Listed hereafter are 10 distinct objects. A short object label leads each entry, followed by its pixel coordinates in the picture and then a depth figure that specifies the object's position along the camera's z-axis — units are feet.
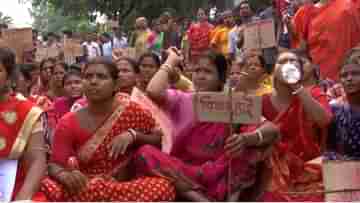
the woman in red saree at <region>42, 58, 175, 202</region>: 14.66
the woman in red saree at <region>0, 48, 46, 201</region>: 14.11
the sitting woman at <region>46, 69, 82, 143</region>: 21.51
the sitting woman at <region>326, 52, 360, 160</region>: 14.82
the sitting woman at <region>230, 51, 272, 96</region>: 17.11
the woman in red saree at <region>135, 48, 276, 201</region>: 14.76
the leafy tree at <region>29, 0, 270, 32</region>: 99.40
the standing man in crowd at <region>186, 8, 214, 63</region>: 43.21
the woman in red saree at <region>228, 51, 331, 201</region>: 15.17
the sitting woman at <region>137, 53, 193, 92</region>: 19.89
